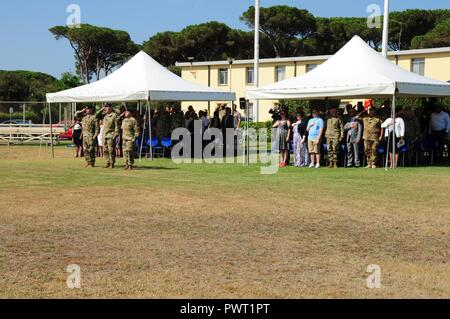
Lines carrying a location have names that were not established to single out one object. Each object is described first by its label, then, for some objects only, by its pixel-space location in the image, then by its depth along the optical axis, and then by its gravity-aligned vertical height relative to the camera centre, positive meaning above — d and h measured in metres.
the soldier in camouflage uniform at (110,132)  16.88 -0.63
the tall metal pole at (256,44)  30.28 +3.02
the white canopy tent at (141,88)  20.39 +0.60
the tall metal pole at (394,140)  16.63 -0.77
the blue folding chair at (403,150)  17.73 -1.09
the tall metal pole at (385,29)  25.09 +3.07
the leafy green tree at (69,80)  50.69 +2.04
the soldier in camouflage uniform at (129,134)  16.56 -0.66
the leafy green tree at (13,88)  64.22 +1.78
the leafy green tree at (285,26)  68.06 +8.49
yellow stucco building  43.56 +3.02
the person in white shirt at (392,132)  17.14 -0.59
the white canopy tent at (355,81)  16.86 +0.74
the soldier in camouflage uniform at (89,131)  17.31 -0.62
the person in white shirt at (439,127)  18.64 -0.49
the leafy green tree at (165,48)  72.31 +6.56
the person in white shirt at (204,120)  22.44 -0.41
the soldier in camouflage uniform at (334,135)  17.52 -0.69
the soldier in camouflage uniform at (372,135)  17.16 -0.67
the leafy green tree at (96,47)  72.31 +6.75
